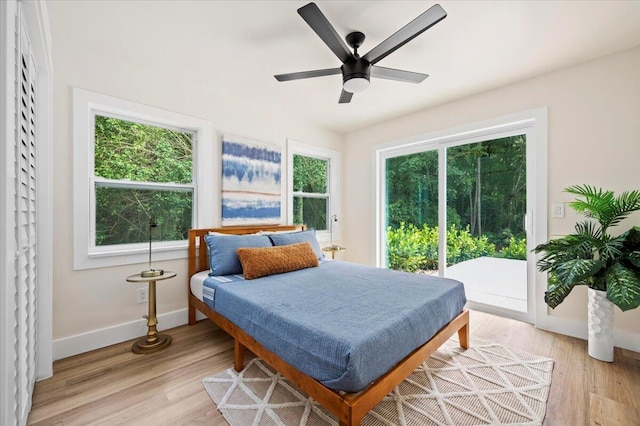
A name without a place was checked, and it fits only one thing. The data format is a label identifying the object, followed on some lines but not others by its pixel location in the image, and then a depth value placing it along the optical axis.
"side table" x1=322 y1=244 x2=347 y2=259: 4.00
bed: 1.29
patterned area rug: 1.53
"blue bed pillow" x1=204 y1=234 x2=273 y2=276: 2.56
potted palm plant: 1.93
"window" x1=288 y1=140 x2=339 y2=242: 4.02
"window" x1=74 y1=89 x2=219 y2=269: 2.30
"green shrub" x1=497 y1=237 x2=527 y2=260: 2.95
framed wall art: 3.16
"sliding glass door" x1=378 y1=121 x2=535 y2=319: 2.99
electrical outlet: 2.54
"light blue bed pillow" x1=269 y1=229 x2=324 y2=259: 3.02
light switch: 2.60
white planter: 2.09
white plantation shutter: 1.08
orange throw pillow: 2.47
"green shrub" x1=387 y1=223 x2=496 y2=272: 3.37
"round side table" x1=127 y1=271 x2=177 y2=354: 2.28
